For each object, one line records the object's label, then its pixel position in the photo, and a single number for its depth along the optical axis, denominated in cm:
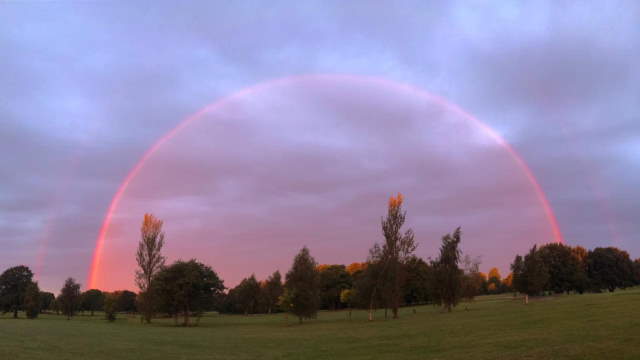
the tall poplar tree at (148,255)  8950
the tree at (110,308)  9481
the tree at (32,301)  10700
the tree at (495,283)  17859
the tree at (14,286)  11906
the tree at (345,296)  13088
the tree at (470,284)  8294
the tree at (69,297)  11812
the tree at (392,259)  7344
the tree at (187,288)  8250
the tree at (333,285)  14612
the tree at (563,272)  11594
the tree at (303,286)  7625
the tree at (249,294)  13375
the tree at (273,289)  12650
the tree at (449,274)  7381
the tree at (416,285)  11725
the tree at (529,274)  7850
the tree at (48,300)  16464
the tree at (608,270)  13012
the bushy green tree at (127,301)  17022
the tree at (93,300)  15512
